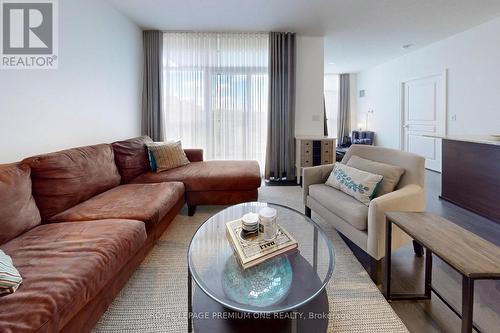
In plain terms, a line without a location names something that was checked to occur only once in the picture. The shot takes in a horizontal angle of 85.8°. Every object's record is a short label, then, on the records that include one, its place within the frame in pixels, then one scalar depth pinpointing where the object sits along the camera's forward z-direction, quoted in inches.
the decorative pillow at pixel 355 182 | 84.0
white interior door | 208.4
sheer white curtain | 182.1
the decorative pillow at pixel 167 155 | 131.2
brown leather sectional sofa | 42.5
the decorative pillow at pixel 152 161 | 131.7
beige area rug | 56.9
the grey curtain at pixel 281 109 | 181.2
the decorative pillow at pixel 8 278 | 41.0
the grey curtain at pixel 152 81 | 176.9
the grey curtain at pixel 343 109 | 333.4
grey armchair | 69.9
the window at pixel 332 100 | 335.6
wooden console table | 41.8
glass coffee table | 45.1
